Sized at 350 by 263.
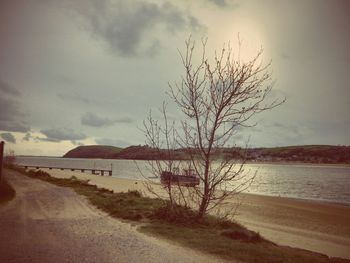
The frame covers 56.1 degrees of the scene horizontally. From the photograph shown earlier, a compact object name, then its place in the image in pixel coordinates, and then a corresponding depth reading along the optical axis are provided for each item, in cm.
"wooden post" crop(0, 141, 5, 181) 1505
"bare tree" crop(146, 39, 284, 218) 1055
